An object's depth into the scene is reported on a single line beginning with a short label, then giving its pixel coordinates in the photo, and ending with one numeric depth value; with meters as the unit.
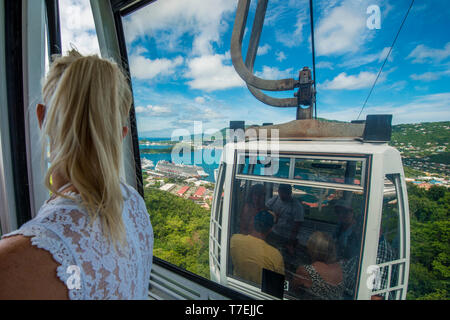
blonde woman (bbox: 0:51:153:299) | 0.38
